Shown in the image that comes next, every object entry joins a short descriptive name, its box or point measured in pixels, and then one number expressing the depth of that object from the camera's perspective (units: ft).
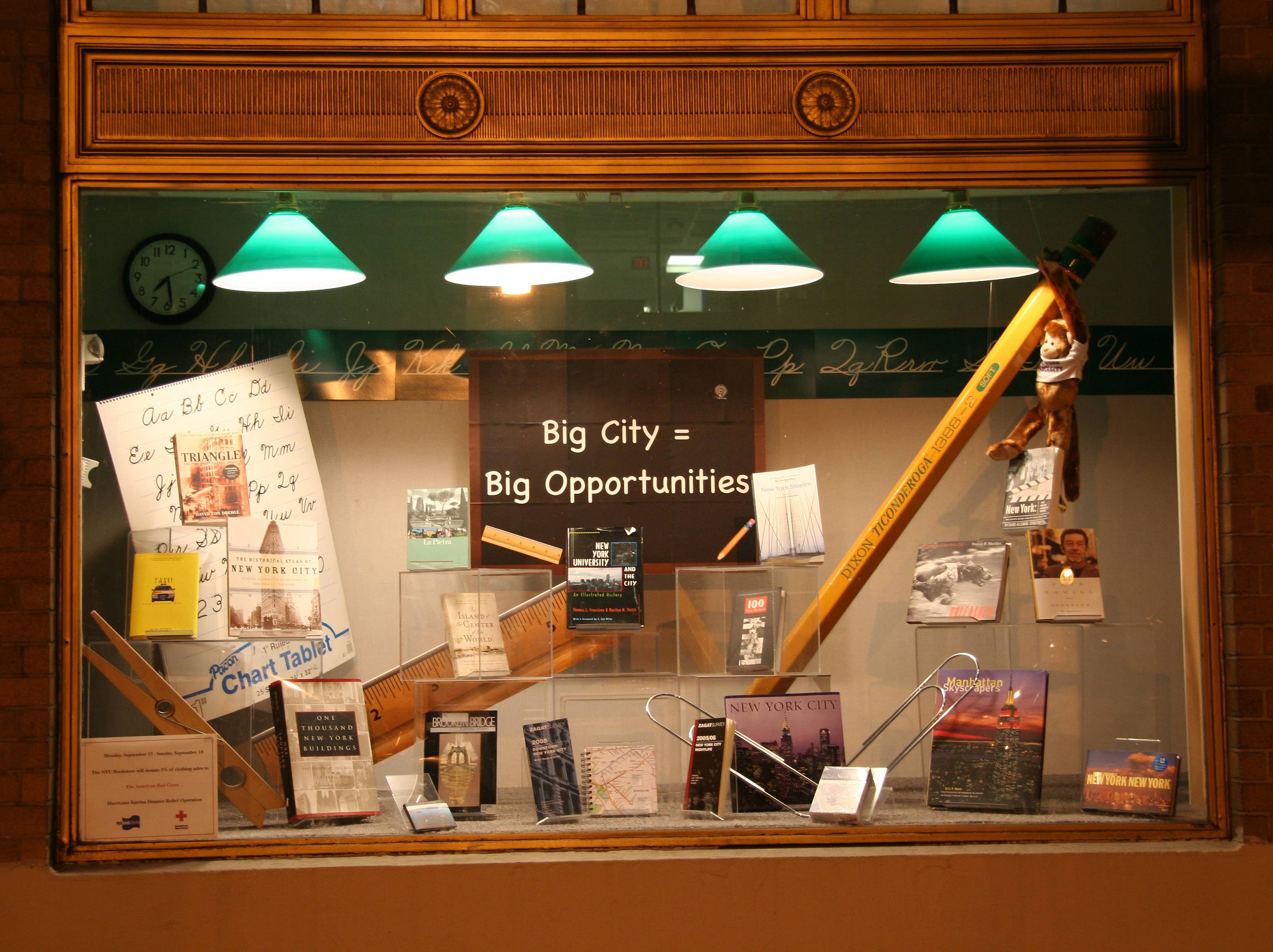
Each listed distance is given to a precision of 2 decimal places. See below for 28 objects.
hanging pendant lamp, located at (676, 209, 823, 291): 12.39
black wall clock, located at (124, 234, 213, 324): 12.10
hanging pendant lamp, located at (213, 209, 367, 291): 12.25
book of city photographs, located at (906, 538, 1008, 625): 12.30
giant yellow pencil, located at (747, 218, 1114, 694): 12.55
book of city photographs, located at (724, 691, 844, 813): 11.75
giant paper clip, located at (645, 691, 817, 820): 11.72
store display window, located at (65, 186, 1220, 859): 11.62
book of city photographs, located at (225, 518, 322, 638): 12.17
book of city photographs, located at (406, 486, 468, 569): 12.42
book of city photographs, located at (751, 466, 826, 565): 12.58
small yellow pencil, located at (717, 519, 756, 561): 12.56
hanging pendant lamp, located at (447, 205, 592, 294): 12.26
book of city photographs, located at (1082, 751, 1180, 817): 11.50
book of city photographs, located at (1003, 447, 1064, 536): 12.35
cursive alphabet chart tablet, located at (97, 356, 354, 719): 11.99
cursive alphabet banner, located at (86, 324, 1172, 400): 12.62
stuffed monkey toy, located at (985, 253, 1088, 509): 12.51
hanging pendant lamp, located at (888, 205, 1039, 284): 12.44
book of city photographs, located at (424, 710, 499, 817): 11.73
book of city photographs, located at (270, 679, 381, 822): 11.68
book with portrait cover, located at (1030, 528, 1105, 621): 12.10
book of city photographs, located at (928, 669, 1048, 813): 11.69
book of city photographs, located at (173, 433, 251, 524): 12.37
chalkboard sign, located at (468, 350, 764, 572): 12.59
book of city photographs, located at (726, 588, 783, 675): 12.16
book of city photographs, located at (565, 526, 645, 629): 12.27
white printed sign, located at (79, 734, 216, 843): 10.91
